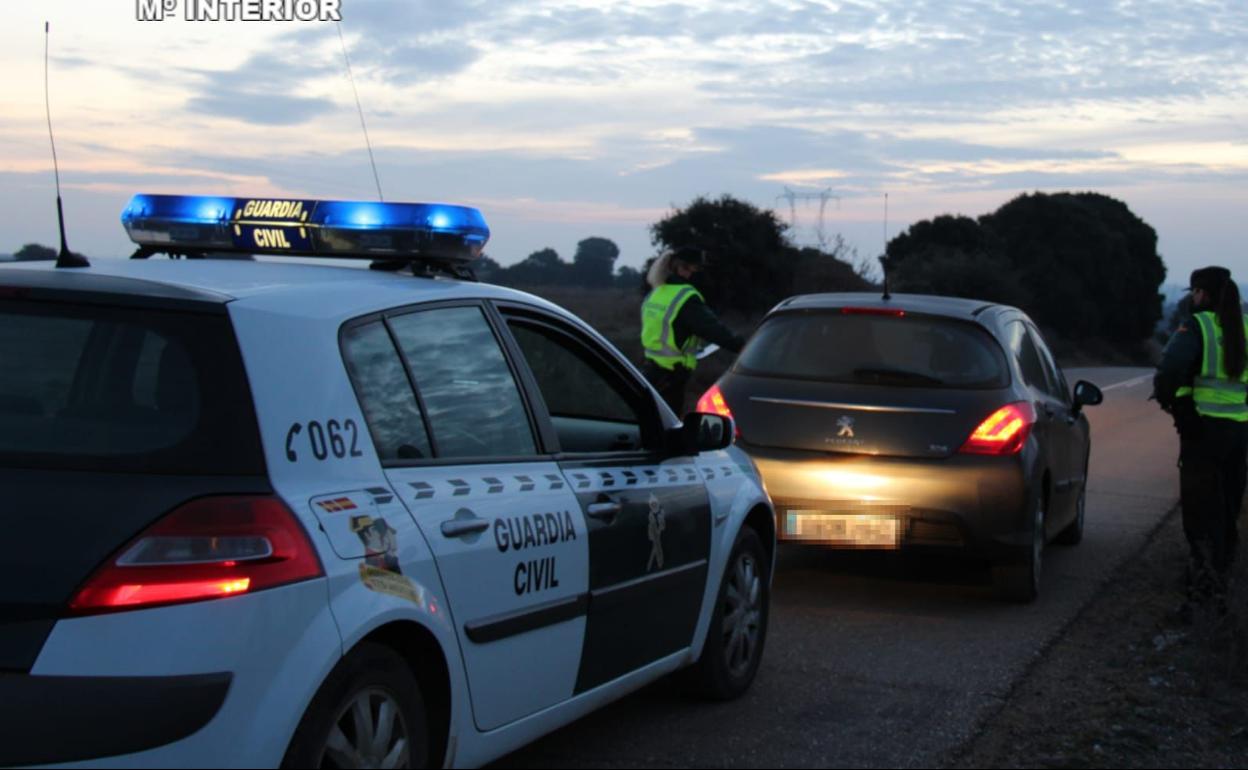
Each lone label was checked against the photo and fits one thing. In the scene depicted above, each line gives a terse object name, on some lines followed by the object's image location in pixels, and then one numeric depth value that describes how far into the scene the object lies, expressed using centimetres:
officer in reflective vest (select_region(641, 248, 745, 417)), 1086
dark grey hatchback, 819
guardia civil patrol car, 349
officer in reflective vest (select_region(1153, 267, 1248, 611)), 820
